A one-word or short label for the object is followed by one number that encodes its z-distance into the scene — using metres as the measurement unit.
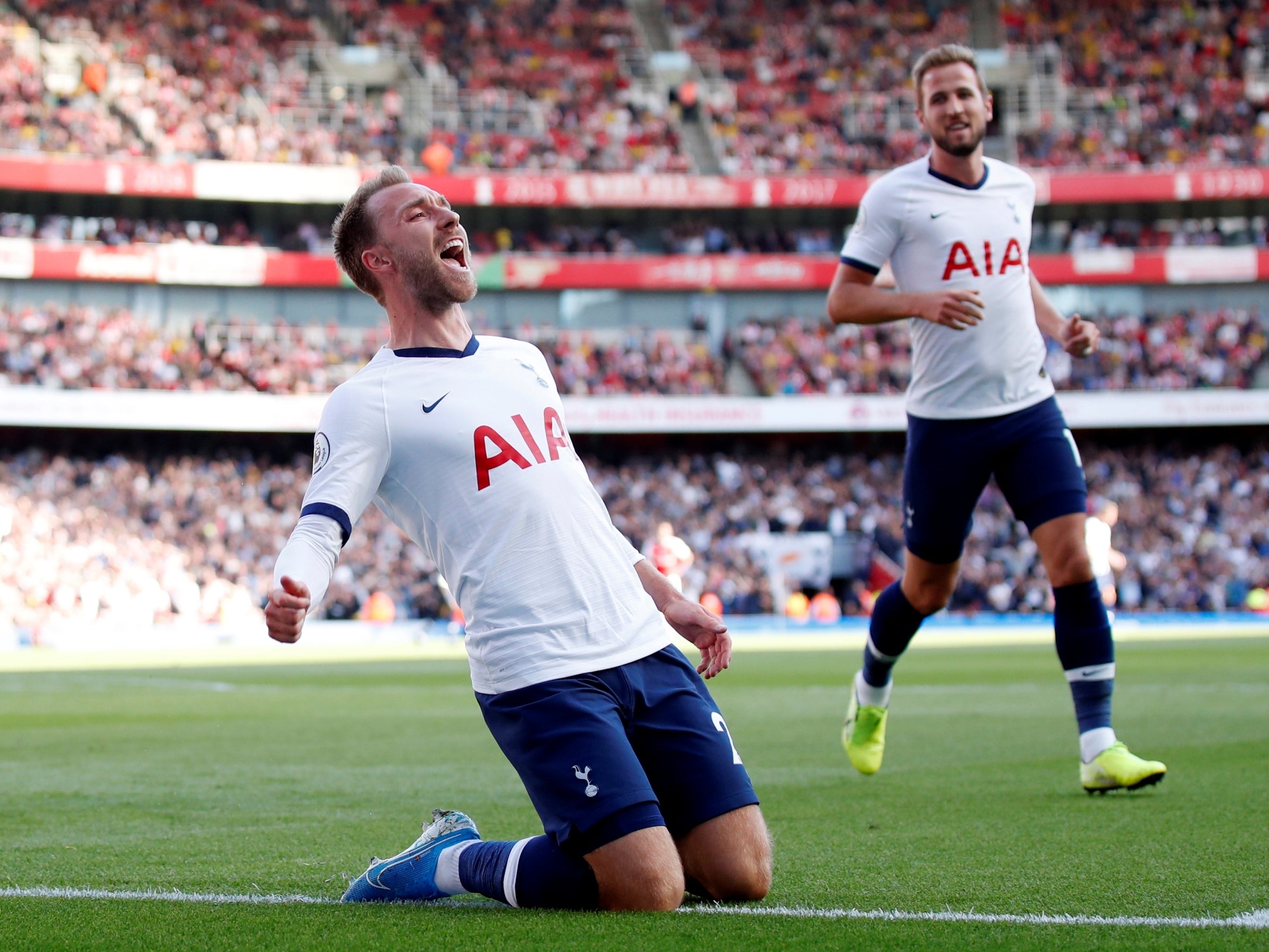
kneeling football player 3.51
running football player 5.81
